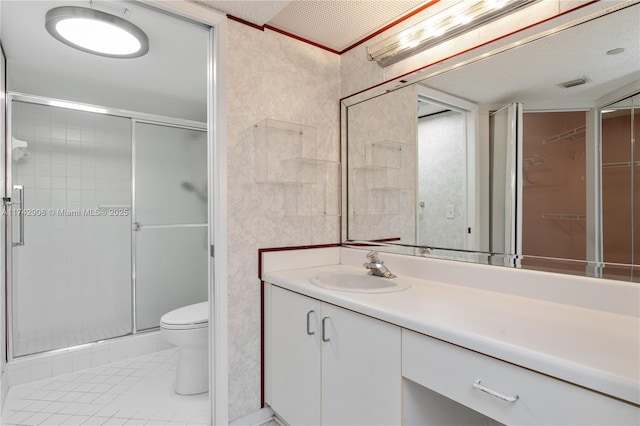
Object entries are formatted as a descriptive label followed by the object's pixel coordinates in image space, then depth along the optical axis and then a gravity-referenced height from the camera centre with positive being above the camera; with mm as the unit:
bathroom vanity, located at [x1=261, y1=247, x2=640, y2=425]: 725 -388
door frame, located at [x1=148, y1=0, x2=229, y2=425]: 1647 -11
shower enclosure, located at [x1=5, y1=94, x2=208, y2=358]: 2447 -60
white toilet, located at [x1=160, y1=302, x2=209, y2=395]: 2057 -894
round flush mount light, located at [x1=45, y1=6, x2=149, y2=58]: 1685 +1042
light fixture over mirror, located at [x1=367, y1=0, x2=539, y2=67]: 1331 +874
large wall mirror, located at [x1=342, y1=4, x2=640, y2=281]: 1074 +241
